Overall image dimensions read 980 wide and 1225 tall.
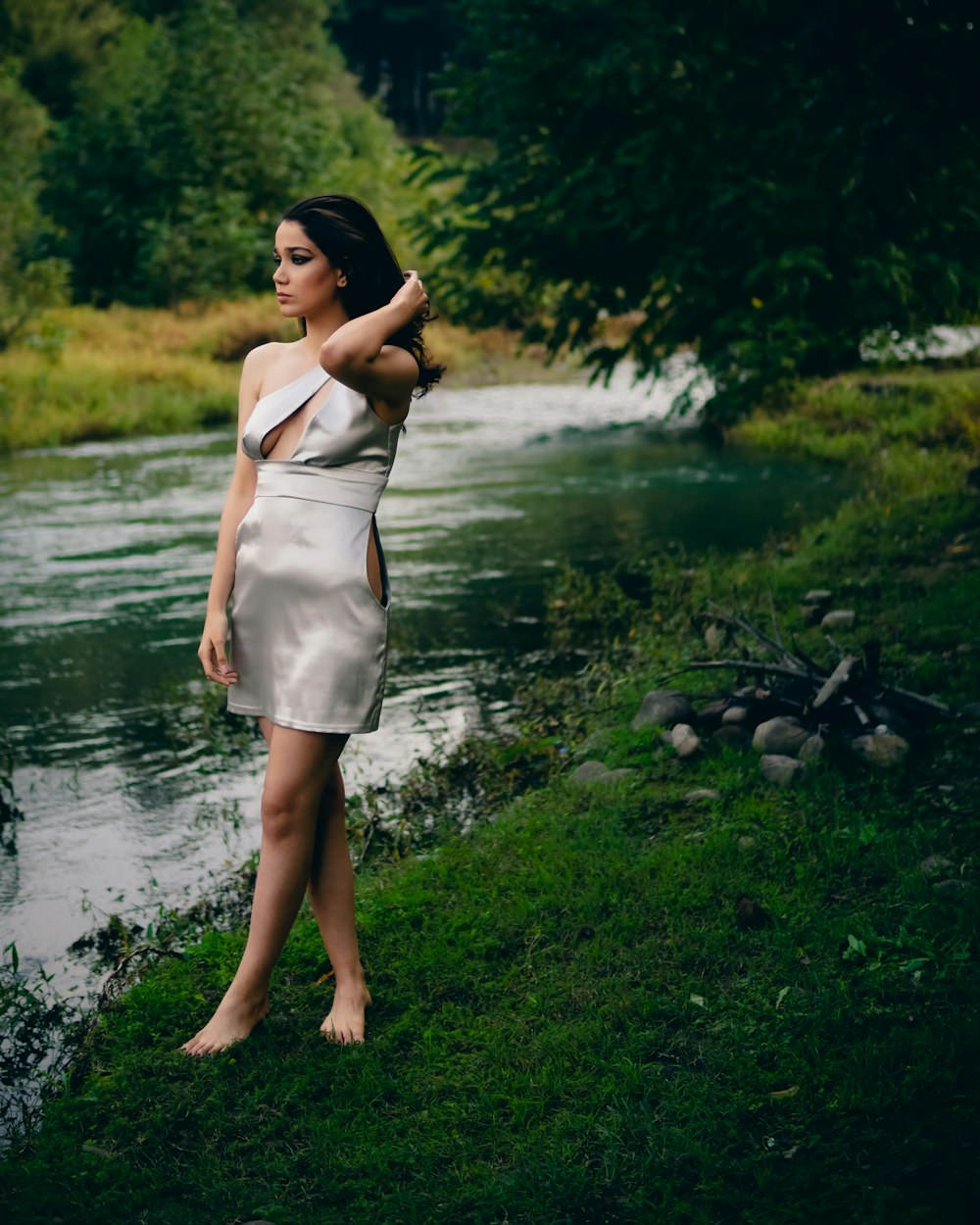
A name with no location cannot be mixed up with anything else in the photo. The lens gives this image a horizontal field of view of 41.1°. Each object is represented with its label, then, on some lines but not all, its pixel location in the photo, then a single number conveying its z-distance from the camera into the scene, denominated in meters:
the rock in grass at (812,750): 5.30
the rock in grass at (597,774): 5.58
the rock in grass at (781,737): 5.48
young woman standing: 3.55
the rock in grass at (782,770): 5.23
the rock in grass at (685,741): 5.64
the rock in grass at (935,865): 4.38
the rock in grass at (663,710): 6.01
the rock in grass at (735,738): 5.65
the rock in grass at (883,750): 5.20
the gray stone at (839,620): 7.37
